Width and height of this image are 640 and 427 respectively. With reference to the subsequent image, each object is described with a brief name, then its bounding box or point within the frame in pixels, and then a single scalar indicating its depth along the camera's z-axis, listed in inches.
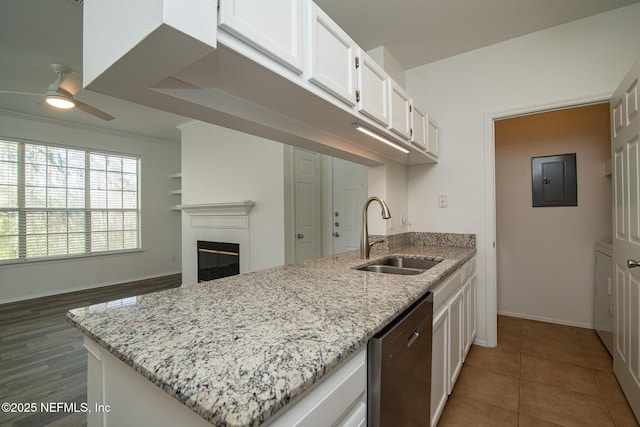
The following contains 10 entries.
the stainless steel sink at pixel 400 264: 71.7
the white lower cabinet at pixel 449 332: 57.2
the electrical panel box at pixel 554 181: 115.6
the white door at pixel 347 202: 141.6
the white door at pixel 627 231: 61.4
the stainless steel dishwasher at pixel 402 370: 33.7
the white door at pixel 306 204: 141.2
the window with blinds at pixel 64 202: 162.9
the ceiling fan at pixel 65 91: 94.6
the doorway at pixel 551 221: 111.8
